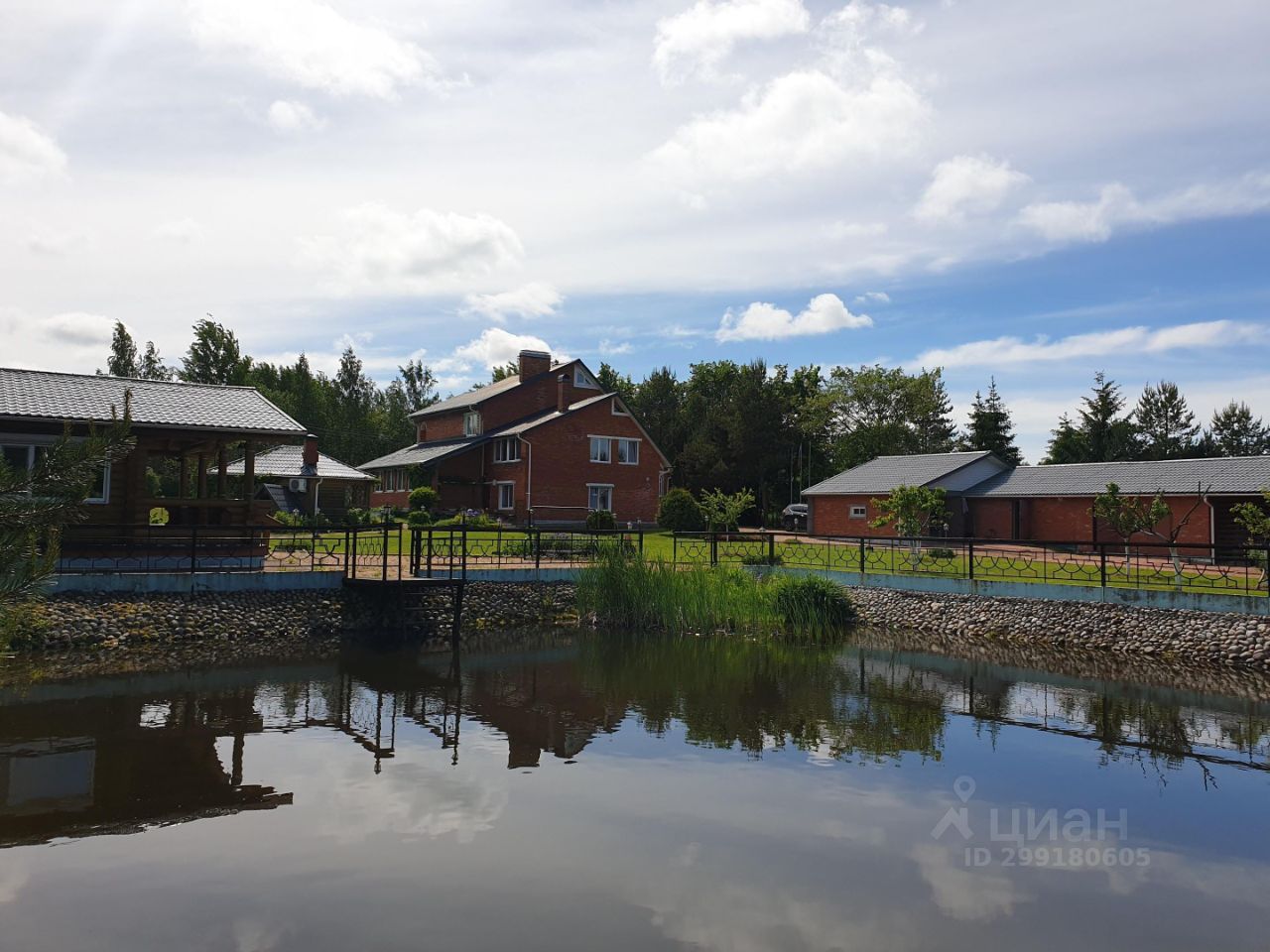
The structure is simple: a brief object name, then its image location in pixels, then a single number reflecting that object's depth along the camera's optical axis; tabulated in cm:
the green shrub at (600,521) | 3981
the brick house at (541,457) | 4244
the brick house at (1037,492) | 2914
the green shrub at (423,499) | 4203
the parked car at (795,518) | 4735
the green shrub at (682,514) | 4062
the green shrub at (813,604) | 2227
